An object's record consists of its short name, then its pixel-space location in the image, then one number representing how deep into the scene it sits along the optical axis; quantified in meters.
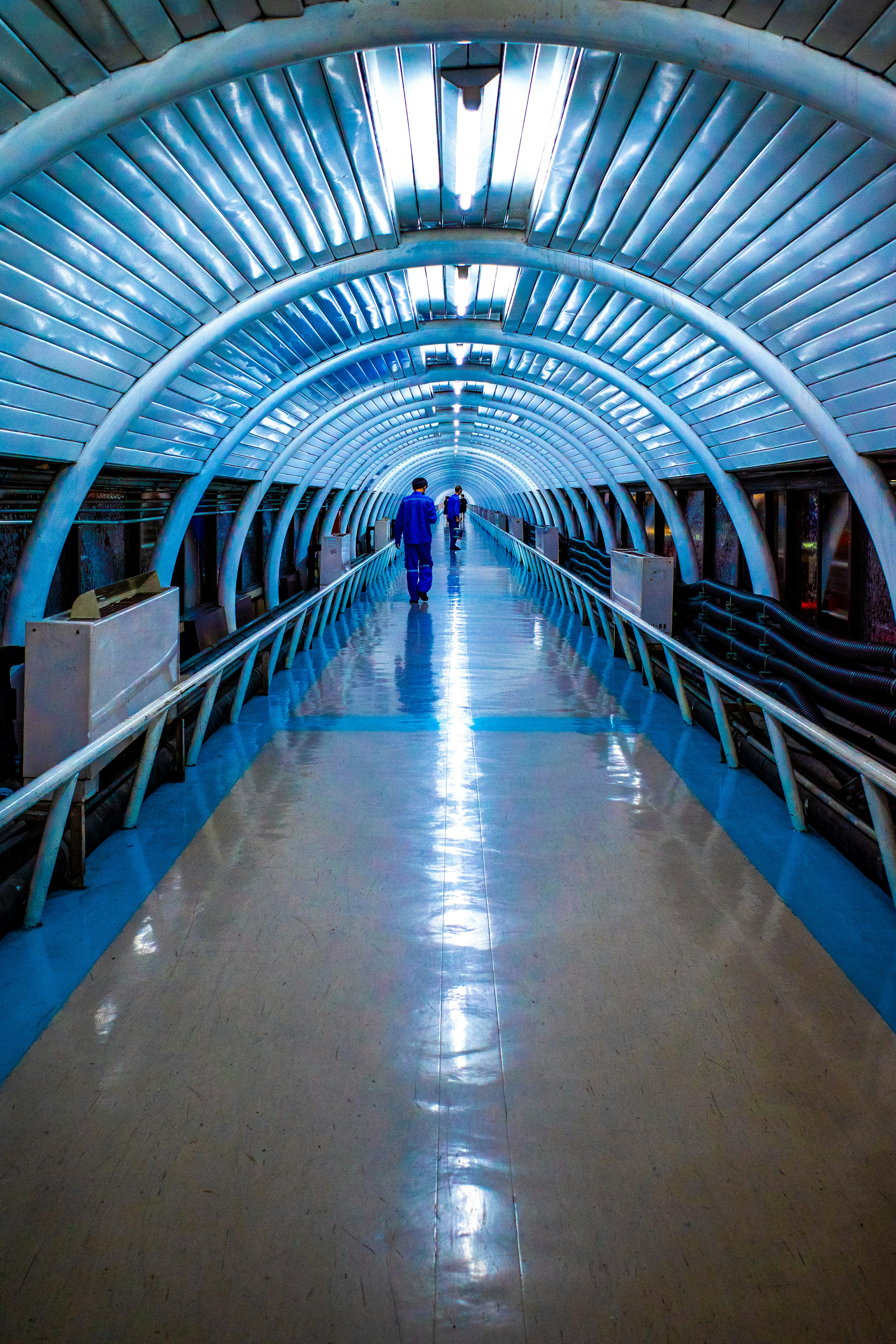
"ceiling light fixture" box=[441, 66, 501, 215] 5.18
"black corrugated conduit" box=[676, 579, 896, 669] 7.75
